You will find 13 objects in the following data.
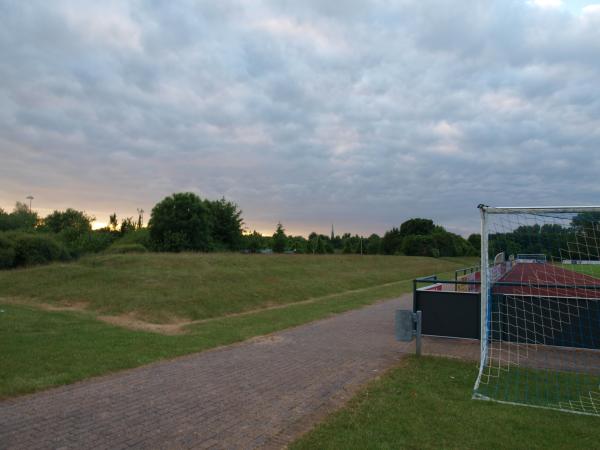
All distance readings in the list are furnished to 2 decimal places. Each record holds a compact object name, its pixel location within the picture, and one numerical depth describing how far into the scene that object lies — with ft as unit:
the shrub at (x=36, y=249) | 98.45
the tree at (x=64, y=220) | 224.33
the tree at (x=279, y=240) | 224.94
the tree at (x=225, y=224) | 213.87
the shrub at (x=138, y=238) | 185.37
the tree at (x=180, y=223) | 180.04
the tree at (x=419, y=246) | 273.62
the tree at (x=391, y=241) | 333.56
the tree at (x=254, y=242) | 229.60
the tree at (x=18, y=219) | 184.85
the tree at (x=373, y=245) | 341.25
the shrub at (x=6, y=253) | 93.45
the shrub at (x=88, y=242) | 152.98
